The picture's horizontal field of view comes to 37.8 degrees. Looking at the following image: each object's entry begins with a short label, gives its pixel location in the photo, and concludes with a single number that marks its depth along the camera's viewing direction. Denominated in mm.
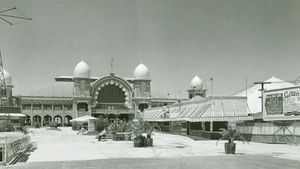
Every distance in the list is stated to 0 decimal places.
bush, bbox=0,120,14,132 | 53322
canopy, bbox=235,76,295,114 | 52544
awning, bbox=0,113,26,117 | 63669
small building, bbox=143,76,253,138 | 41216
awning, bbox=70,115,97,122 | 59516
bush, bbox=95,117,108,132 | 52438
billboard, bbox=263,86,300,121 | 31047
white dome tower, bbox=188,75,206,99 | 122500
